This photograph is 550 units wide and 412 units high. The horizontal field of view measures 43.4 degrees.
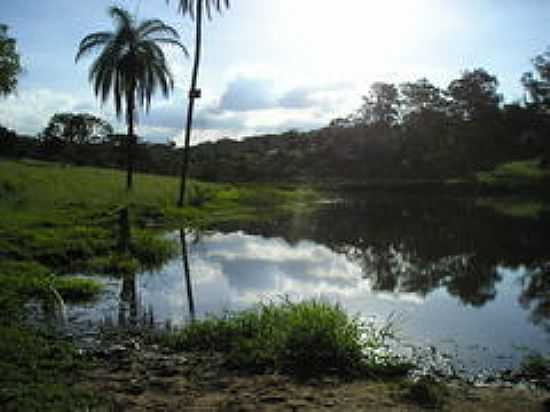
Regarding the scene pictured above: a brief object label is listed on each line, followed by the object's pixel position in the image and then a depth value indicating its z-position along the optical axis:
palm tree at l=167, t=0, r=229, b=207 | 38.00
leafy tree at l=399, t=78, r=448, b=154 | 111.88
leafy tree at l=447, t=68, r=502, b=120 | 108.74
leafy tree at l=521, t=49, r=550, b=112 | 101.62
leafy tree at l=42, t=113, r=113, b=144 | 100.19
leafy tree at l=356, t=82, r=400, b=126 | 126.00
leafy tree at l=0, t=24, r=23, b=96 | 34.00
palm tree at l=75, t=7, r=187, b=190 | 40.28
